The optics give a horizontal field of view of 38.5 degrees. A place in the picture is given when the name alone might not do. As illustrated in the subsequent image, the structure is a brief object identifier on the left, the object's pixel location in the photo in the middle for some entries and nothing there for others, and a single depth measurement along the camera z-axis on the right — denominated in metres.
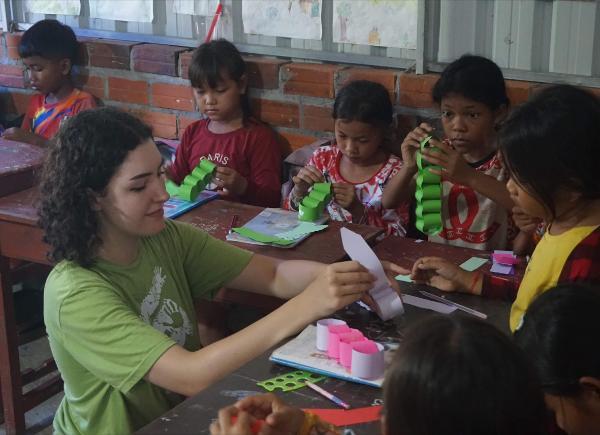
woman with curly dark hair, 1.94
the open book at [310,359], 1.89
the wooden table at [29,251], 2.71
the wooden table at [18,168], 3.12
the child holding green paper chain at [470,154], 3.13
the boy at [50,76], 4.25
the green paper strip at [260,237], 2.74
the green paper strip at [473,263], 2.60
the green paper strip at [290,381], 1.86
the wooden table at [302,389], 1.73
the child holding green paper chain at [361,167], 3.36
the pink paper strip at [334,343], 1.96
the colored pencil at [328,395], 1.80
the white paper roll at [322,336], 1.99
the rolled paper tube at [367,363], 1.88
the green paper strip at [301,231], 2.80
